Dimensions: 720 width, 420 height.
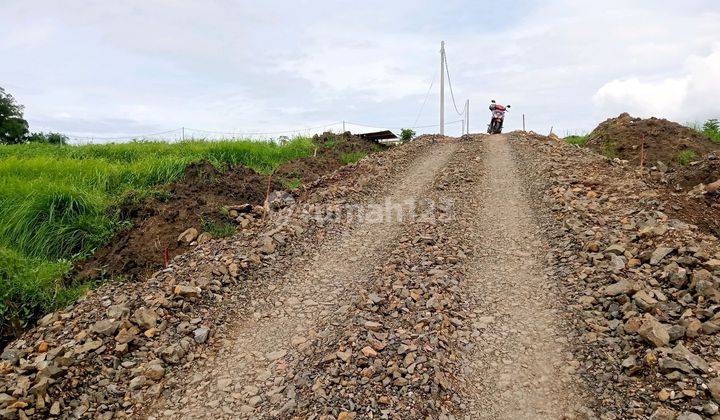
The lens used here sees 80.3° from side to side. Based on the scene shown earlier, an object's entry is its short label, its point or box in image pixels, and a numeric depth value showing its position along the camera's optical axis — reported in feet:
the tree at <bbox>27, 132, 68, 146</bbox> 59.00
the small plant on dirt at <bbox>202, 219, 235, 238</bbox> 23.98
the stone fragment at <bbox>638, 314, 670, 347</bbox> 12.49
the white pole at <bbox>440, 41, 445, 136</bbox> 74.84
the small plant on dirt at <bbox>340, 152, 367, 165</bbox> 44.78
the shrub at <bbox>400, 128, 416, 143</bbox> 62.68
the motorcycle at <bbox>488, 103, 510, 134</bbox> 66.64
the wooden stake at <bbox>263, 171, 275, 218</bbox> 26.87
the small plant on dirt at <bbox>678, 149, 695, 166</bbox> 38.21
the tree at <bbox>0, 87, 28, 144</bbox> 119.34
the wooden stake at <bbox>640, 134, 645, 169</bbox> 40.36
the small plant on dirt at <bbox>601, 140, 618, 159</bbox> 44.01
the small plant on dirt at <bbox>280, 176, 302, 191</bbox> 31.90
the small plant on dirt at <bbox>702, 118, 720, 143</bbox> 51.01
